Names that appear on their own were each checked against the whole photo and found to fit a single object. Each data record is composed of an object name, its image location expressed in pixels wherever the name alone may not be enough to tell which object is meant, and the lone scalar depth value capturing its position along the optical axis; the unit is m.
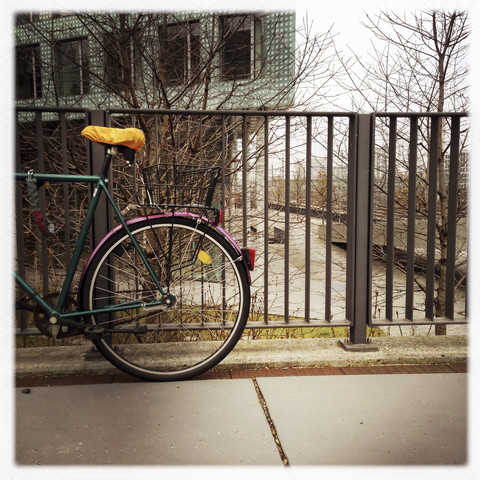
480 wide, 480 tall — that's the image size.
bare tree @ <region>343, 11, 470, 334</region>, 4.20
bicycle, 2.02
